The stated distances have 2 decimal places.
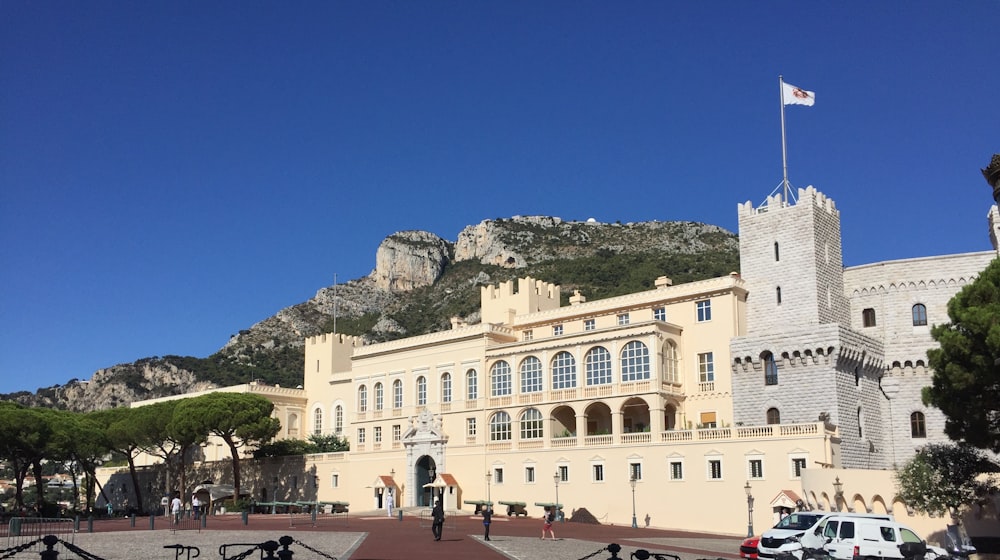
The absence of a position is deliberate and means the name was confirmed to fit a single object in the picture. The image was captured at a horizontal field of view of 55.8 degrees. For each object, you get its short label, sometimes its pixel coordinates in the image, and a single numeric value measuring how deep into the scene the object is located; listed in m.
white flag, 48.73
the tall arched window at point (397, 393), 64.67
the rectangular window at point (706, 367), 51.22
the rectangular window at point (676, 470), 47.62
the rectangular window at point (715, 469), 46.22
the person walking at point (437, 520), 33.78
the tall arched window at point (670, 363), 51.09
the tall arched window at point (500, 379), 57.91
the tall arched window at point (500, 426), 57.22
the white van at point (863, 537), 25.28
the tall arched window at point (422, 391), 63.06
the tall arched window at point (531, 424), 55.59
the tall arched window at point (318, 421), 74.50
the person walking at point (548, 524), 36.41
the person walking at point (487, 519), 34.84
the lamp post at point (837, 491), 40.28
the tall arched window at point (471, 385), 59.59
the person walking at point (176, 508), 45.88
